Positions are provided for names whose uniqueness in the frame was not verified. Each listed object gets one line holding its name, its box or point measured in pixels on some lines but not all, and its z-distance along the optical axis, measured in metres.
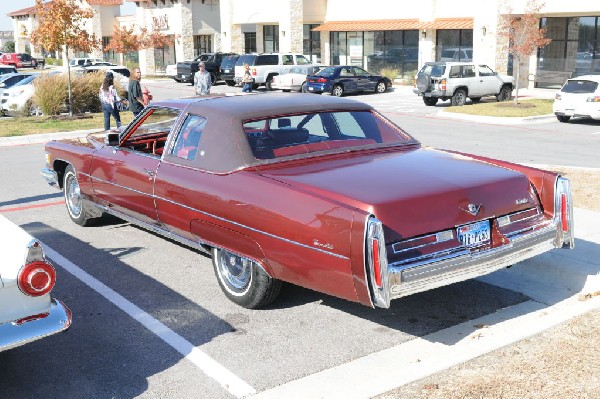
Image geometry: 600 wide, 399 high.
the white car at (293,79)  33.53
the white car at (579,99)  20.47
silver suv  26.44
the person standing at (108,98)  16.88
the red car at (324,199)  4.97
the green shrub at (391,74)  37.94
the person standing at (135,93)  16.33
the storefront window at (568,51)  30.94
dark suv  37.44
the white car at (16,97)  23.89
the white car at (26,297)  4.28
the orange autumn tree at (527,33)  26.89
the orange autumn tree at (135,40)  51.72
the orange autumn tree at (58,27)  23.89
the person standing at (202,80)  22.25
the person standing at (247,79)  31.72
